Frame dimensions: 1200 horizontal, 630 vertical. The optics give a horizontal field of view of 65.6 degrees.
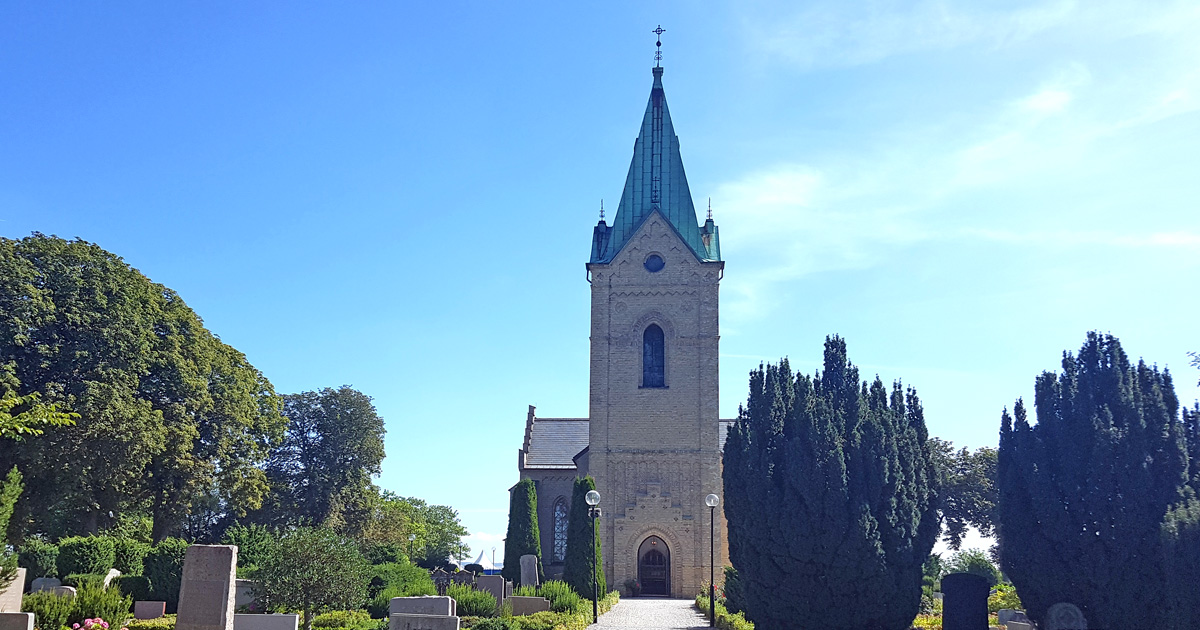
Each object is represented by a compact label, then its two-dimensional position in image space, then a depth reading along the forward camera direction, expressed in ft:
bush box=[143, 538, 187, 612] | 92.38
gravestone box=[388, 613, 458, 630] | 52.54
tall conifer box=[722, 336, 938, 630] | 62.13
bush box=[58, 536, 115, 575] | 93.97
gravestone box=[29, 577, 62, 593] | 83.62
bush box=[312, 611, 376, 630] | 72.08
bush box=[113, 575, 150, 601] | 92.89
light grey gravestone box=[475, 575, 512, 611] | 90.76
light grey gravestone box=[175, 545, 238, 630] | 57.41
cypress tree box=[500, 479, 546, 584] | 131.03
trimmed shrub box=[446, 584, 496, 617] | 83.46
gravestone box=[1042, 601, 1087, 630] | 58.13
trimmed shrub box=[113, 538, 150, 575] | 98.78
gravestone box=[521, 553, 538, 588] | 124.26
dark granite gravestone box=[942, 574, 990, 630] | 67.21
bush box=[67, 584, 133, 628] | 64.03
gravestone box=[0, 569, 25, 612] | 64.23
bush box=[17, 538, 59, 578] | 96.63
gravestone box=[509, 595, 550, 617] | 89.56
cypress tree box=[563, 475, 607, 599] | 108.88
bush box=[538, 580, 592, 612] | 90.77
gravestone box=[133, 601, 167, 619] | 79.77
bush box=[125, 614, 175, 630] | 69.68
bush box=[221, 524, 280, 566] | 95.25
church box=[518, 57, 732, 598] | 132.46
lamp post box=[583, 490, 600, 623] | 88.25
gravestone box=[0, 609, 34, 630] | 56.75
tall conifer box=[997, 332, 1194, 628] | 56.85
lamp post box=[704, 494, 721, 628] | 84.48
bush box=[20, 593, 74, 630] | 61.21
